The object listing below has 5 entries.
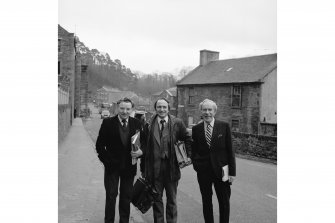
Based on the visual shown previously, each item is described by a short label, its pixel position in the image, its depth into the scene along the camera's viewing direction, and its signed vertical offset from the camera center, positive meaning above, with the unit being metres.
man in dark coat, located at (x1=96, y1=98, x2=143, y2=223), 4.25 -0.52
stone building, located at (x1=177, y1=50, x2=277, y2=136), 23.33 +1.28
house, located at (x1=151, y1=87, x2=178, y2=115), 32.62 +1.65
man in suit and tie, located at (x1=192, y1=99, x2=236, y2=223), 4.20 -0.66
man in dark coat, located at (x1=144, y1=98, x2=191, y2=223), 4.29 -0.61
